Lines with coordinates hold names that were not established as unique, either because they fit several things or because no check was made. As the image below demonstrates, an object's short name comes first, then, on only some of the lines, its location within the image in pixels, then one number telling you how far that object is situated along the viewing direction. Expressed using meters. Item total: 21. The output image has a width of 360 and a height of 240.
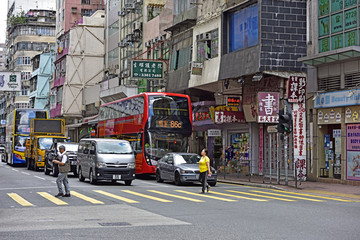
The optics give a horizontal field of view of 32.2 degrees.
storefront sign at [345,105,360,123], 28.10
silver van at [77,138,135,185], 26.72
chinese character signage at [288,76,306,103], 31.78
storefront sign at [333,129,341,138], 29.89
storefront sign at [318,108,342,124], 29.52
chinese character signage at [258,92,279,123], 32.16
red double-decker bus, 31.89
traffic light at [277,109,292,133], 26.86
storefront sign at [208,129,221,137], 38.66
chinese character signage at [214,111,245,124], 37.59
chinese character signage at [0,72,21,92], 49.31
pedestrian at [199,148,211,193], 23.09
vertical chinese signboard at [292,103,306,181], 31.62
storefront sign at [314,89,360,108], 27.86
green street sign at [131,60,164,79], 46.53
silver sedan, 27.19
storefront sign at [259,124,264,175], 37.00
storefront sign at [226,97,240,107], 37.19
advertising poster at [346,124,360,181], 28.15
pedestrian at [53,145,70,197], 19.89
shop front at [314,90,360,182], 28.25
